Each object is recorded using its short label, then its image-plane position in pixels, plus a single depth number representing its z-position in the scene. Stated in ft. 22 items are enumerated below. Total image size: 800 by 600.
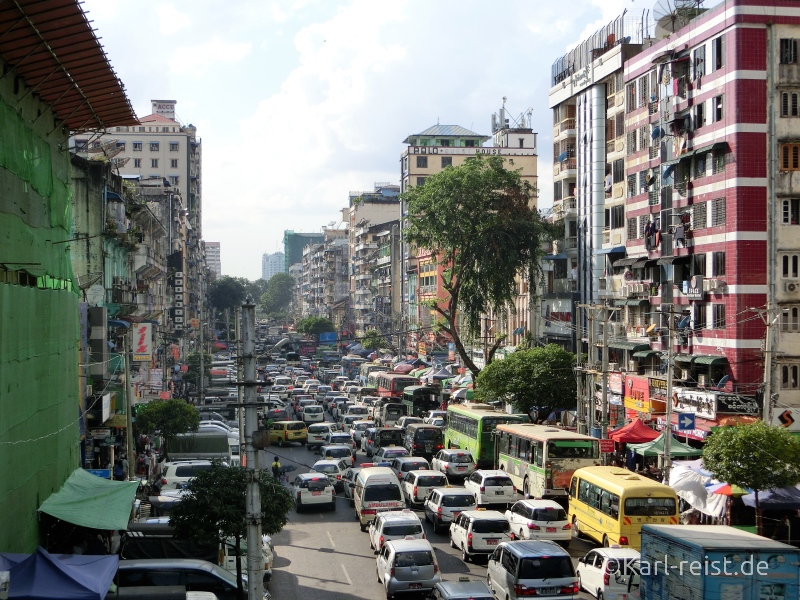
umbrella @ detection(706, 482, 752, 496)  84.94
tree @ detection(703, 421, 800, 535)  81.05
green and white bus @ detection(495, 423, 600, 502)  103.04
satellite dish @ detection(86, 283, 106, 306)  123.13
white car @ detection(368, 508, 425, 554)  77.82
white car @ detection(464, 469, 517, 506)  100.37
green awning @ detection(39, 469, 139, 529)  64.59
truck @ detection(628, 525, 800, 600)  52.60
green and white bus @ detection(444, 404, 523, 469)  130.82
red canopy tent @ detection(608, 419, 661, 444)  120.78
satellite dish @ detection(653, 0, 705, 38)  141.08
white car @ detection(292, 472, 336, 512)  107.04
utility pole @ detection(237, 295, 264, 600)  58.51
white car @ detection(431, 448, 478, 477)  120.37
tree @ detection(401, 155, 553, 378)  182.09
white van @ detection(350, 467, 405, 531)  95.14
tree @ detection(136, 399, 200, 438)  138.92
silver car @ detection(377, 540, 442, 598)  67.67
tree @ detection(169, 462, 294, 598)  68.59
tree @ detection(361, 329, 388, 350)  366.65
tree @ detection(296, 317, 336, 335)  456.04
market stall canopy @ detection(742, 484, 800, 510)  82.53
